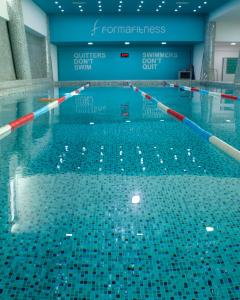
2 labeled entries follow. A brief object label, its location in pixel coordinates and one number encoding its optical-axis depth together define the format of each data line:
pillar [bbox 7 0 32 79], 9.08
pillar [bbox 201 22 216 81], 13.46
